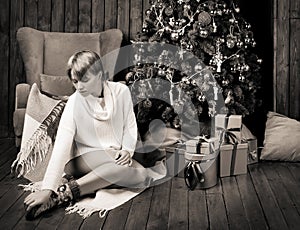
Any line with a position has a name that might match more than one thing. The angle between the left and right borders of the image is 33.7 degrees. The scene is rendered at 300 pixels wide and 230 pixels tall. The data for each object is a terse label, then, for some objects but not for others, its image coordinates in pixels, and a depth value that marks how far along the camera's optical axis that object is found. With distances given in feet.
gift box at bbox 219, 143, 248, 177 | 10.18
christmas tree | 11.23
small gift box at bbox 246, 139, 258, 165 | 11.21
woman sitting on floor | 8.70
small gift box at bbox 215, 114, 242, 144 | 10.43
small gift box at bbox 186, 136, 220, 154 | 9.57
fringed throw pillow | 9.99
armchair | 12.95
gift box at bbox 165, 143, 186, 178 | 10.09
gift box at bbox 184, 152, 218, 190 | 9.33
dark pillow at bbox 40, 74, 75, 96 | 12.13
